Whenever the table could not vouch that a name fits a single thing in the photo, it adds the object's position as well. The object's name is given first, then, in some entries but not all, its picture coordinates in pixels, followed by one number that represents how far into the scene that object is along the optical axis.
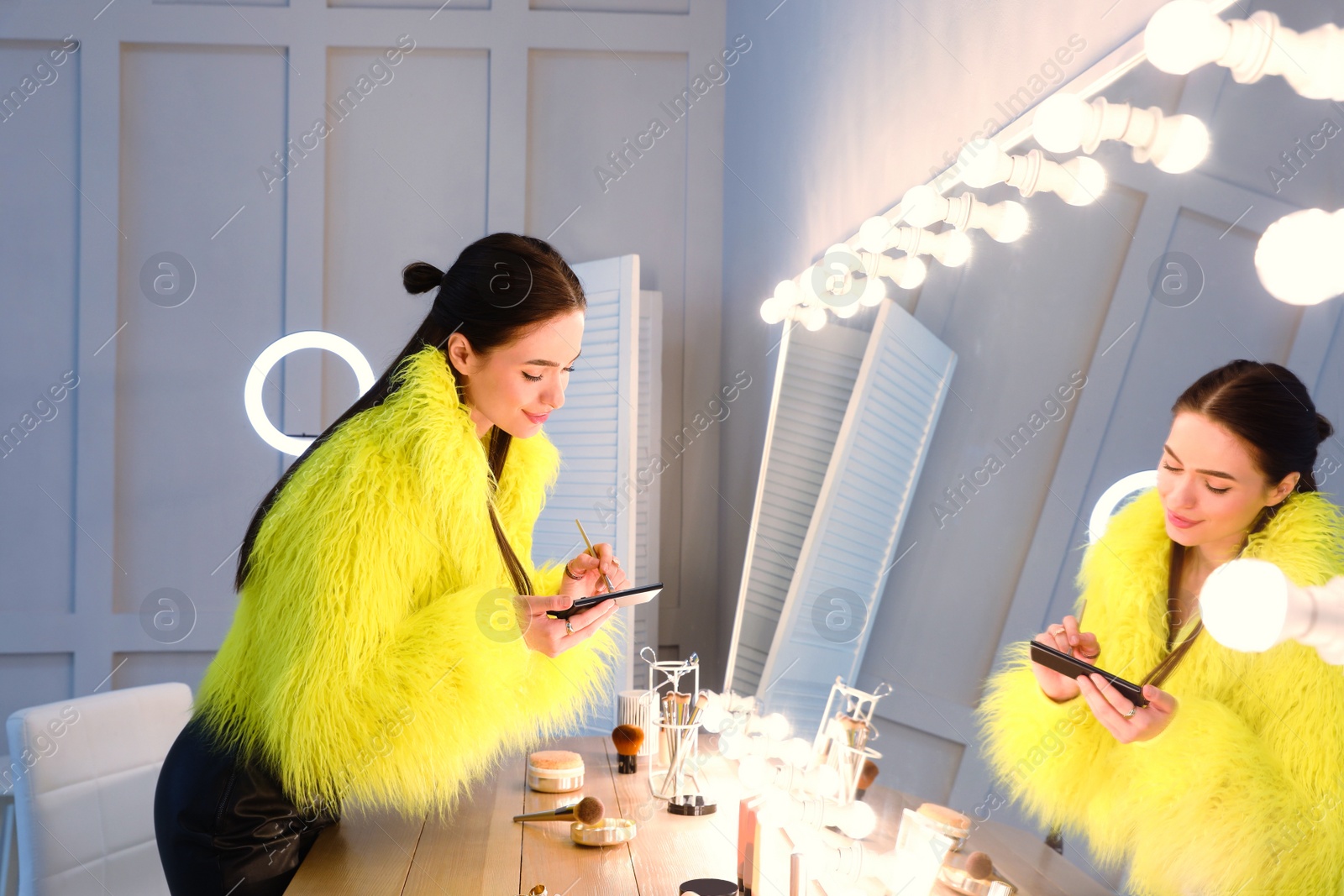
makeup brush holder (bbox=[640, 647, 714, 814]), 1.75
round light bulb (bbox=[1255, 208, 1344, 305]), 0.70
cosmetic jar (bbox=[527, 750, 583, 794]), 1.82
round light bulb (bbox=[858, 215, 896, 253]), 1.74
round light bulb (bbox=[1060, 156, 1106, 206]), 1.11
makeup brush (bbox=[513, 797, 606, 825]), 1.55
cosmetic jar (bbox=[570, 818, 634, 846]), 1.50
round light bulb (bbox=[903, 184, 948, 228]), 1.52
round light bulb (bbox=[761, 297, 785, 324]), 2.62
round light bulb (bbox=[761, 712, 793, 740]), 2.08
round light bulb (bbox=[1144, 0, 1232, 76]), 0.82
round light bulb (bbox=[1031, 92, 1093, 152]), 1.08
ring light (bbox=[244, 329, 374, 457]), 2.87
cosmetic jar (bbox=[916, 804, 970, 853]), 1.24
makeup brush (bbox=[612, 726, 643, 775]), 1.98
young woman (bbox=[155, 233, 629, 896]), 1.38
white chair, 1.88
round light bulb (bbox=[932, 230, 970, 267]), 1.50
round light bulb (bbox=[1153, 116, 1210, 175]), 0.89
